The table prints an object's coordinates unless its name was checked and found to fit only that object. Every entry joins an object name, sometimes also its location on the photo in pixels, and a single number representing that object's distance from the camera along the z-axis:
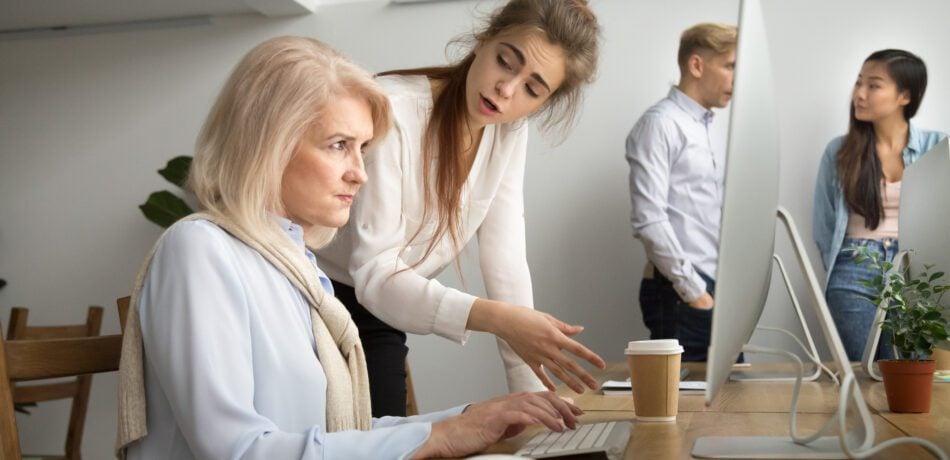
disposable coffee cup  1.36
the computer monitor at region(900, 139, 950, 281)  1.59
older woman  1.06
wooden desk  1.15
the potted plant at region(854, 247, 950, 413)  1.38
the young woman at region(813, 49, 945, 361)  3.64
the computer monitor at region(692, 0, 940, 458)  0.83
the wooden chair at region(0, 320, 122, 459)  1.01
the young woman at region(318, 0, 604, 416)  1.73
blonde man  3.43
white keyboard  1.04
